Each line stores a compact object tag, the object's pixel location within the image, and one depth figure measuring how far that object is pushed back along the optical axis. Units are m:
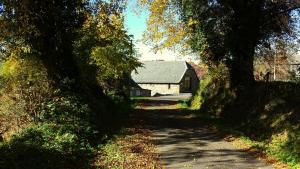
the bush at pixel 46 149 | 11.55
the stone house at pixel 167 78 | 86.31
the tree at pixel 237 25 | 24.19
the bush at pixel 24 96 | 16.73
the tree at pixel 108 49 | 26.51
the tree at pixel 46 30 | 19.56
